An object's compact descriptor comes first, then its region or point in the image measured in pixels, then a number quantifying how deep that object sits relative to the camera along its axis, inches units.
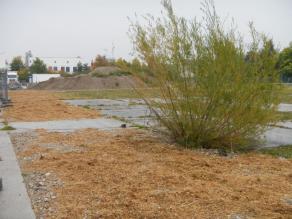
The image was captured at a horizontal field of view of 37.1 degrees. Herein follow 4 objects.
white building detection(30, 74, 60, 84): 3281.3
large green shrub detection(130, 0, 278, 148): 282.5
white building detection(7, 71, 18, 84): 2897.1
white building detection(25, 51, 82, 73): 4564.2
